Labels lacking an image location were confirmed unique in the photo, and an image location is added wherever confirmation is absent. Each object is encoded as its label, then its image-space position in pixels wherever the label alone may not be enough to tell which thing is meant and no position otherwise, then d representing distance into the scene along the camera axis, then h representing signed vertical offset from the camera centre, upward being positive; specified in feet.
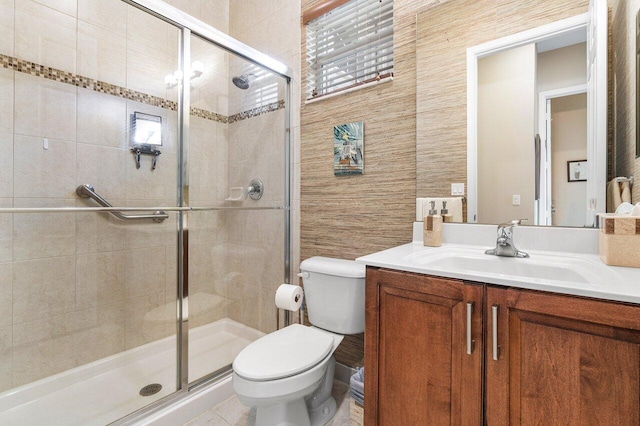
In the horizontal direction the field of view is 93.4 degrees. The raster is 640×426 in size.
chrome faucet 3.88 -0.40
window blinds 5.60 +3.33
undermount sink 3.16 -0.62
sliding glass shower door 4.93 +0.25
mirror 3.93 +1.48
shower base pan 4.75 -3.08
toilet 3.89 -2.05
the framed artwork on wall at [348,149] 5.74 +1.24
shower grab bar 5.48 +0.02
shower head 6.53 +2.86
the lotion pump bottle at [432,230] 4.56 -0.27
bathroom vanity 2.30 -1.14
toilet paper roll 5.48 -1.56
